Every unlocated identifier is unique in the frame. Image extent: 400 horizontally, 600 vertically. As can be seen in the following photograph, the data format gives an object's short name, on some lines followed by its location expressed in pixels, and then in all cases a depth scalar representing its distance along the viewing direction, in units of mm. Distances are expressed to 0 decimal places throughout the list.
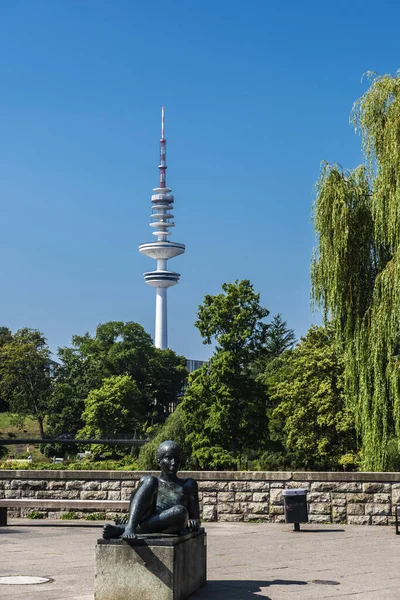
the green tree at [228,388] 50031
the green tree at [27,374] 99312
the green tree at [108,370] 95125
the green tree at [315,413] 51781
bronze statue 8469
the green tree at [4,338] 116944
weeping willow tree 18703
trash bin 15289
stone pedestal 8141
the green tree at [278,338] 99306
